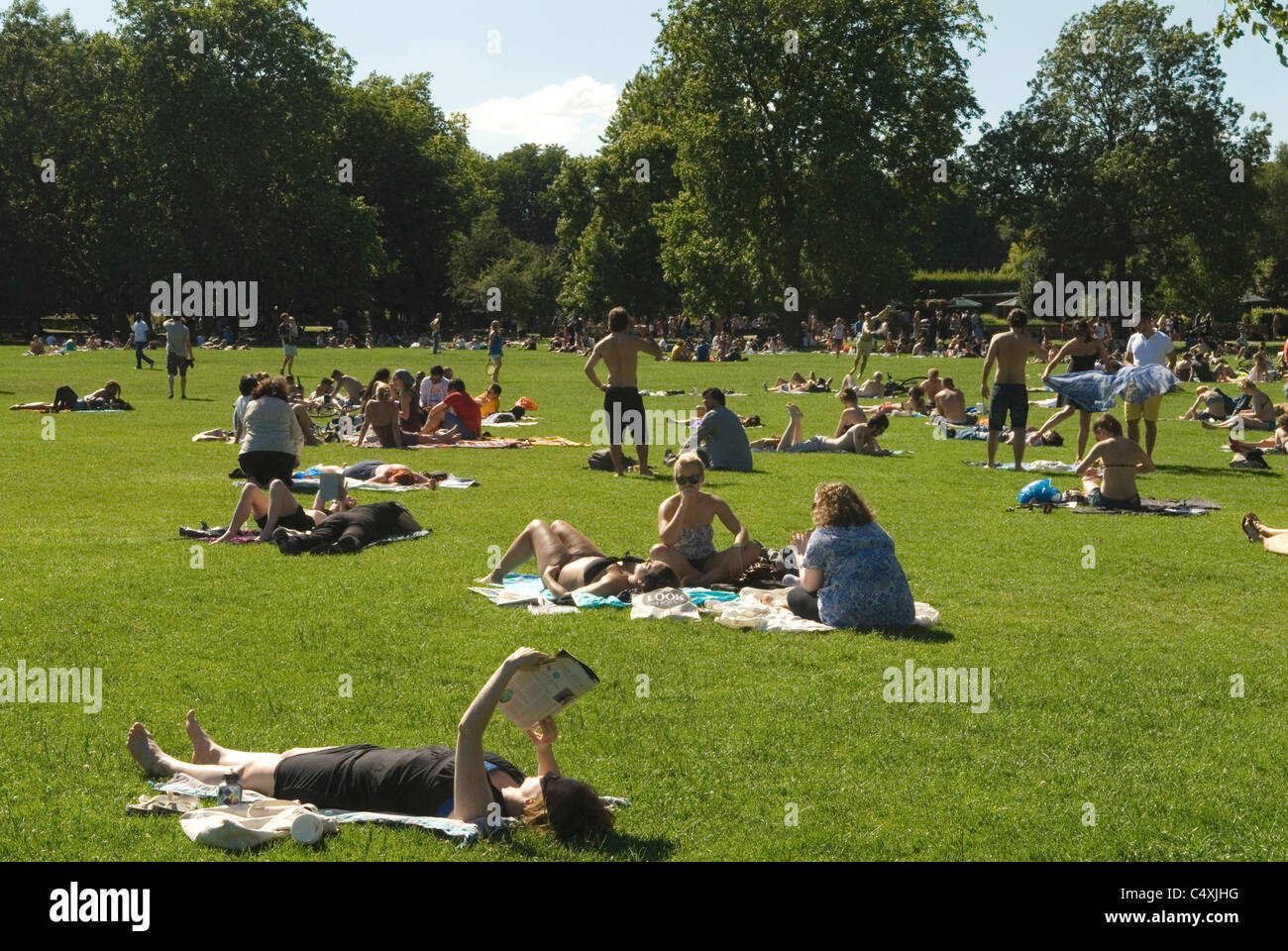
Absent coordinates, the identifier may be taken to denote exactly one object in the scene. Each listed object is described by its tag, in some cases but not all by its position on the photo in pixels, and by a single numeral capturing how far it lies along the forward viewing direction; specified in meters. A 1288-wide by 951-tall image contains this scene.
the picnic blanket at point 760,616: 10.20
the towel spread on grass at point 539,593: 10.94
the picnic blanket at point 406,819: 6.17
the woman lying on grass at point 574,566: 11.06
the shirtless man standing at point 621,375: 18.70
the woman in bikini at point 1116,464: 16.16
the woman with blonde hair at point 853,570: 10.12
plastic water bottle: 6.51
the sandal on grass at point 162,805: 6.50
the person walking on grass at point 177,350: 32.19
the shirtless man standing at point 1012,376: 19.58
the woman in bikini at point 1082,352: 21.44
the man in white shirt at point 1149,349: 21.09
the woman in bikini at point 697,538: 11.55
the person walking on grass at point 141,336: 44.62
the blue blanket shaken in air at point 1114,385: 20.41
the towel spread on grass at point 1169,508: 16.14
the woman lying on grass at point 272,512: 13.65
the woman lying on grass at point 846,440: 22.69
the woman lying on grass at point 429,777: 6.17
